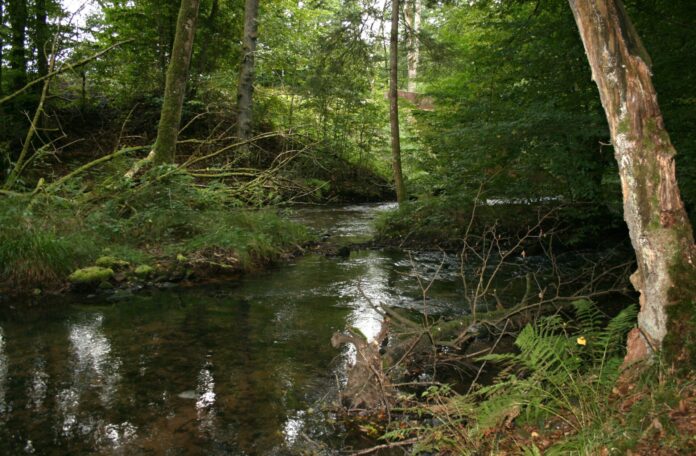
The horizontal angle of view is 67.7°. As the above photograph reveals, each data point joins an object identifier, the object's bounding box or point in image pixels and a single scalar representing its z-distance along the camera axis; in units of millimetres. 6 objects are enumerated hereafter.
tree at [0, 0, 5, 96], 13805
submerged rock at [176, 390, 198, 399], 4680
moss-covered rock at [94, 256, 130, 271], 8953
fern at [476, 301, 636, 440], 3168
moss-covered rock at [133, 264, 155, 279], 9000
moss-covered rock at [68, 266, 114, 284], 8367
